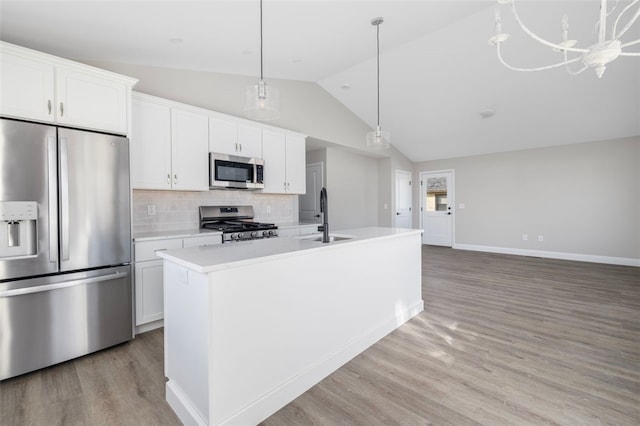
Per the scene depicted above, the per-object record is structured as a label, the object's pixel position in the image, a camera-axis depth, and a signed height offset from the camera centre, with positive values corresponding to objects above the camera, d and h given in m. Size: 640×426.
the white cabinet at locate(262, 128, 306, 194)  4.23 +0.74
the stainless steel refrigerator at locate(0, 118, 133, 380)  2.02 -0.25
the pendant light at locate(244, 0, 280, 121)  2.25 +0.86
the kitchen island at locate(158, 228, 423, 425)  1.51 -0.69
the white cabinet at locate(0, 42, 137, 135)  2.03 +0.93
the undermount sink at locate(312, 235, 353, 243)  2.57 -0.26
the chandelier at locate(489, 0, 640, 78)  1.66 +0.93
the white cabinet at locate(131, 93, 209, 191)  2.98 +0.72
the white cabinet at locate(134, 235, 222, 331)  2.71 -0.66
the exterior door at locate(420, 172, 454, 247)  7.64 +0.03
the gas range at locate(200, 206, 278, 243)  3.40 -0.17
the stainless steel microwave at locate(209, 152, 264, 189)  3.51 +0.50
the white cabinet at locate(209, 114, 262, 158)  3.60 +0.97
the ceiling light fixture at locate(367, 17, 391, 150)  3.39 +0.84
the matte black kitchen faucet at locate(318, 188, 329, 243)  2.23 -0.04
